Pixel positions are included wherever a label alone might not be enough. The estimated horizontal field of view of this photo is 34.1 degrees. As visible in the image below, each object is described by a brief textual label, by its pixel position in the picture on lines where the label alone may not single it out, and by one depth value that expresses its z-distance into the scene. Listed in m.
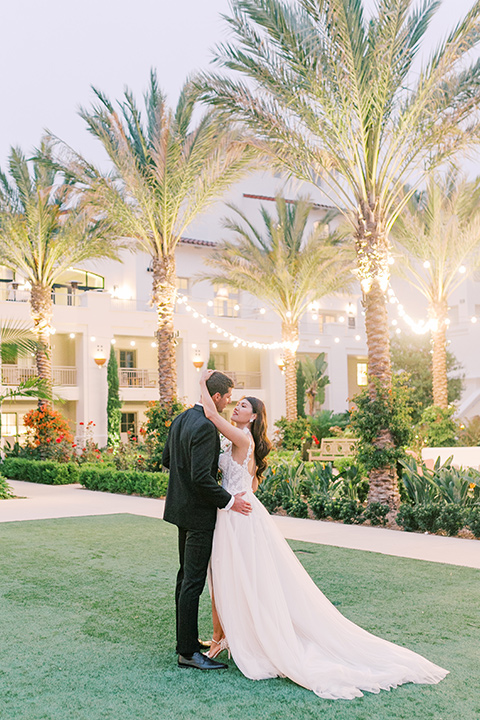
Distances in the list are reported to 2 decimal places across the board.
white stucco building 33.06
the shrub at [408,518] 10.95
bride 4.57
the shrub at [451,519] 10.40
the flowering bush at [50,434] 22.75
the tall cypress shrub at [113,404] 33.00
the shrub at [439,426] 22.97
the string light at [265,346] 28.41
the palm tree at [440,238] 22.97
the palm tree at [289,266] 27.59
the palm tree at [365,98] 12.38
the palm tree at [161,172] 17.59
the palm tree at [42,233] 22.23
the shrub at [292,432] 26.59
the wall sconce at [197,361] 35.34
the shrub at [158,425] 17.91
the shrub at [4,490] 16.77
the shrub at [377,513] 11.69
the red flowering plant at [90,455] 23.23
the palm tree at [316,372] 36.34
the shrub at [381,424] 12.34
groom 4.84
